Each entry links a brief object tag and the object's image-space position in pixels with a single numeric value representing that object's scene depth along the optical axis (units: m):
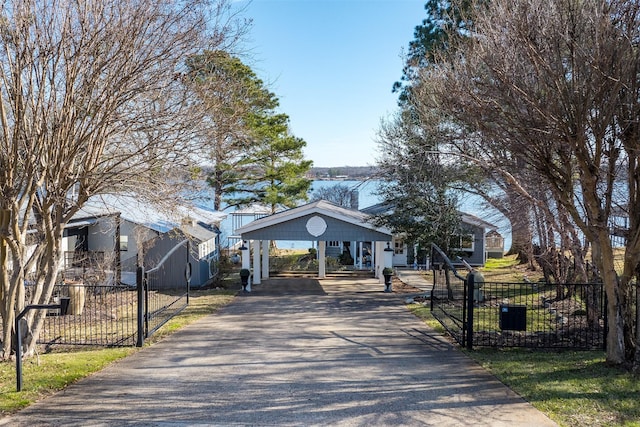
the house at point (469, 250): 22.80
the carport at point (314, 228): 17.09
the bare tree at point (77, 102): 6.60
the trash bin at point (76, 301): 12.29
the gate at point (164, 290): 8.46
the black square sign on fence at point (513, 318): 8.23
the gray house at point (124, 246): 14.98
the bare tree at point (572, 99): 6.18
